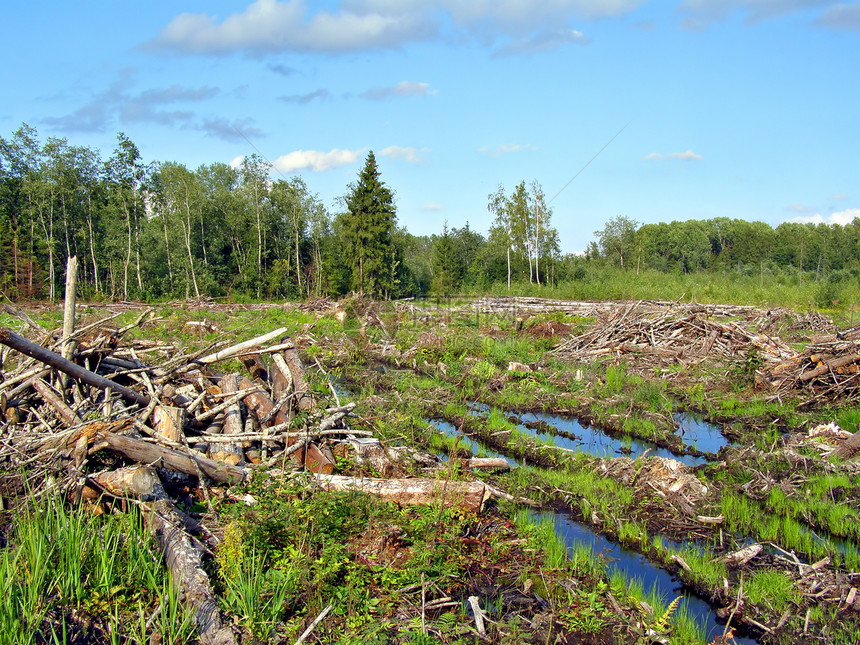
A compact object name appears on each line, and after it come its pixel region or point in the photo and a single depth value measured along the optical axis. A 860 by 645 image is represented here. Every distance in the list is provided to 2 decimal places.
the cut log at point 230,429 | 6.43
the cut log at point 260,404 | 7.67
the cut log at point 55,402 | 6.13
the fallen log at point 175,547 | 3.66
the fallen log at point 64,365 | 5.24
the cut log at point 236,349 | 7.55
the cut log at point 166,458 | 5.28
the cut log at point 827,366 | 11.00
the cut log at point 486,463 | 7.82
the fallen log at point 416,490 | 6.02
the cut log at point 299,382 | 7.88
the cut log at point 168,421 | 6.43
